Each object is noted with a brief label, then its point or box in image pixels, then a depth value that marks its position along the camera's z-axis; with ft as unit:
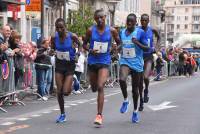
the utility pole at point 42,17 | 75.85
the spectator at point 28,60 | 57.67
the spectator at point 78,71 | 68.44
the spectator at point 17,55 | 54.85
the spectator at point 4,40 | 48.75
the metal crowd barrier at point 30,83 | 56.85
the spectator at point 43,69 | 59.16
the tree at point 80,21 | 104.42
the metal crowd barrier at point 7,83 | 50.01
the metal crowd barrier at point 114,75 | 84.38
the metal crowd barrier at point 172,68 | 134.25
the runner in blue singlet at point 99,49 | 37.11
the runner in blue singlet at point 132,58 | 39.09
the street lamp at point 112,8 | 179.00
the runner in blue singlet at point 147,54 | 45.14
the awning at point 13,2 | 63.04
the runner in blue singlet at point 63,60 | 38.45
